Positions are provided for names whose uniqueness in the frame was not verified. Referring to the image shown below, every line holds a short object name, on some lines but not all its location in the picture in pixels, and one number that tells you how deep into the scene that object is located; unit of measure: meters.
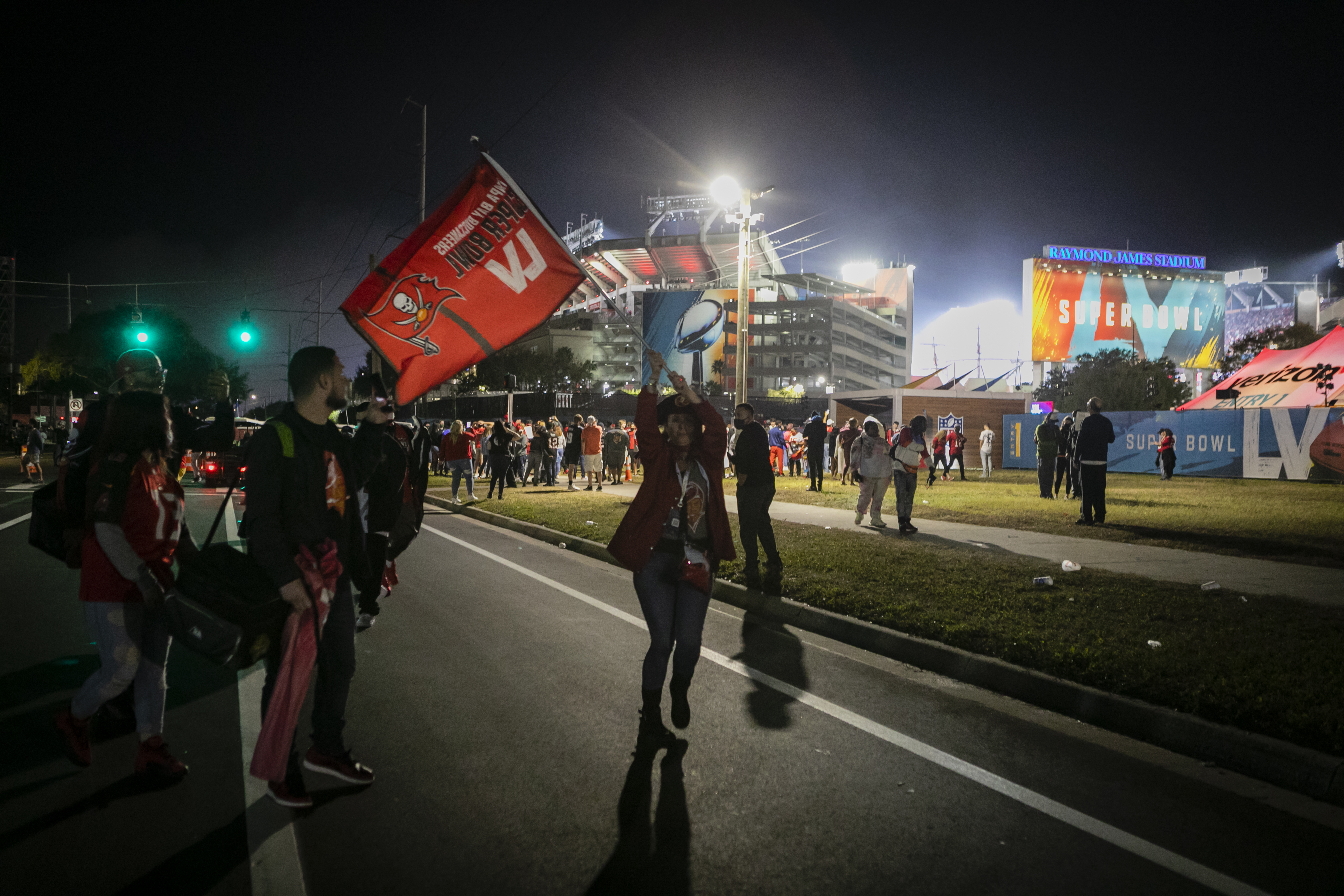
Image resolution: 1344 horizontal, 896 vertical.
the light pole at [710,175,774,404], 19.86
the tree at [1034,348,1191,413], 73.69
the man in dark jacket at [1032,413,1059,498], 19.58
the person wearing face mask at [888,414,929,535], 12.95
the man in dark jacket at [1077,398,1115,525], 13.57
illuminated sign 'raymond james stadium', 92.12
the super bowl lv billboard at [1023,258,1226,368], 85.38
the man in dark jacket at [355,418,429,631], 5.67
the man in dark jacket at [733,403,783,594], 8.73
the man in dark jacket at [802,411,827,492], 22.47
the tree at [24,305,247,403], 73.88
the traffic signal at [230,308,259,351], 25.64
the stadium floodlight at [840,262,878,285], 150.38
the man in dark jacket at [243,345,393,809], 3.30
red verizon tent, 28.91
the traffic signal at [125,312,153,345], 21.75
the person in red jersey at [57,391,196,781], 3.61
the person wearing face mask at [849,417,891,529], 13.26
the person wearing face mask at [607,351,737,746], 4.41
